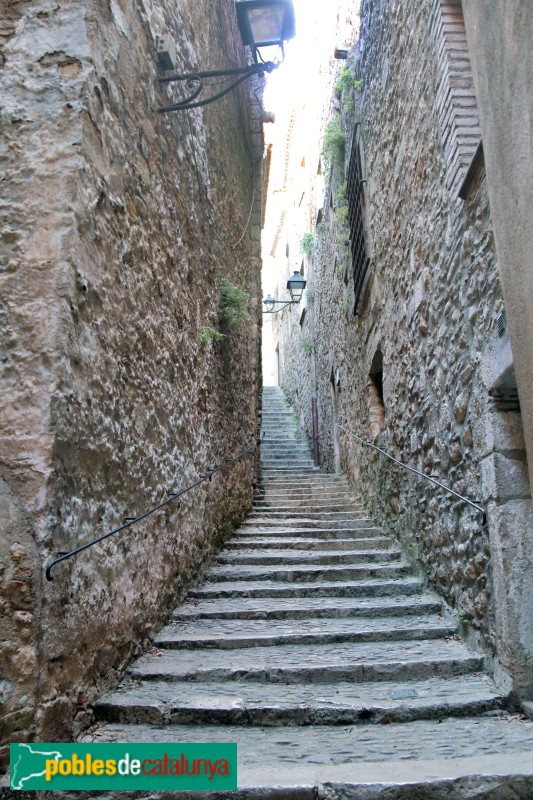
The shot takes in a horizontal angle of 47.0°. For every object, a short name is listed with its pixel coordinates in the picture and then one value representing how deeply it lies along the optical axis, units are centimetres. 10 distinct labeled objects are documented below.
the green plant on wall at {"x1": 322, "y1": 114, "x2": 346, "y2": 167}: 843
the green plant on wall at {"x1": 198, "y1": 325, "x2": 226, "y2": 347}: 493
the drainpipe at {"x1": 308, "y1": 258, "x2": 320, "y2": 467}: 1131
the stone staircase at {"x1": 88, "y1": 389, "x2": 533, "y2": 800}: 222
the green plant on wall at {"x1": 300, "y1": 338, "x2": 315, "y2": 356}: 1287
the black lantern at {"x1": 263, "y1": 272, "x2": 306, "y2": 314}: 1204
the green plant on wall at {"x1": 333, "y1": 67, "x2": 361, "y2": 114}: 745
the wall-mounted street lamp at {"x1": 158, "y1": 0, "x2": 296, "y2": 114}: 393
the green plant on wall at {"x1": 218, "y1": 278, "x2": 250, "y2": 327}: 579
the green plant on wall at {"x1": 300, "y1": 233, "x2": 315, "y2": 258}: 1328
